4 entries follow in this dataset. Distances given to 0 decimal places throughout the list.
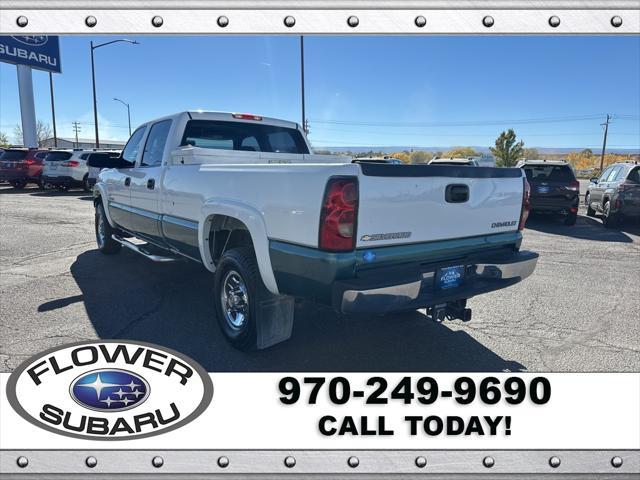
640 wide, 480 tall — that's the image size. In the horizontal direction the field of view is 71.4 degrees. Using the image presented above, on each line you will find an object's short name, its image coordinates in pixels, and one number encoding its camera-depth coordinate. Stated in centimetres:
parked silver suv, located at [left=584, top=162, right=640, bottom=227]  828
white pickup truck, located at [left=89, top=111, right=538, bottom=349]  206
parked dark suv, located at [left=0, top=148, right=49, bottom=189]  1589
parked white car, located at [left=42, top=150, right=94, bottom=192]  1477
